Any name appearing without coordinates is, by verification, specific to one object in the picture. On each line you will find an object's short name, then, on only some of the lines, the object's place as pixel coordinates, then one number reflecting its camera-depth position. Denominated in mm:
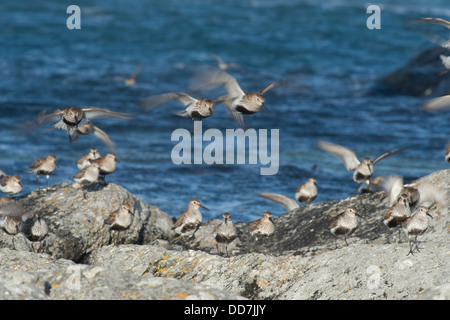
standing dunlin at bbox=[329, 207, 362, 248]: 8461
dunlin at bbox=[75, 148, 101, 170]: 11598
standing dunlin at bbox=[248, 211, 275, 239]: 9227
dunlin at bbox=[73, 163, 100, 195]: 10336
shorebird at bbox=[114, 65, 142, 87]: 22975
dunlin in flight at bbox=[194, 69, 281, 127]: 10555
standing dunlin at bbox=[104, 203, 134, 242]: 9458
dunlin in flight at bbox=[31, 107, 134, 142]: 10852
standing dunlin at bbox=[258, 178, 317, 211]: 11539
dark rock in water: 22609
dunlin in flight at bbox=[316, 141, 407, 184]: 12695
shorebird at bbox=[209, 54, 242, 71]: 21453
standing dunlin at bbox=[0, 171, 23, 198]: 11000
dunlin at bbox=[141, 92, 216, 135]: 10281
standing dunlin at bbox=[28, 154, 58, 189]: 11742
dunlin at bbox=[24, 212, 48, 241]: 8914
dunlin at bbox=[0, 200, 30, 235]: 8977
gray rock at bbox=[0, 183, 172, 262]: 9266
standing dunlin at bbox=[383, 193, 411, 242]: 8203
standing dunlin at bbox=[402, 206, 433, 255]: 7559
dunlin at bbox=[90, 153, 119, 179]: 10984
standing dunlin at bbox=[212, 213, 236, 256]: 8977
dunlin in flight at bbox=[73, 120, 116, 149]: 12961
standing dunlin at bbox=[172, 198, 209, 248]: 9430
